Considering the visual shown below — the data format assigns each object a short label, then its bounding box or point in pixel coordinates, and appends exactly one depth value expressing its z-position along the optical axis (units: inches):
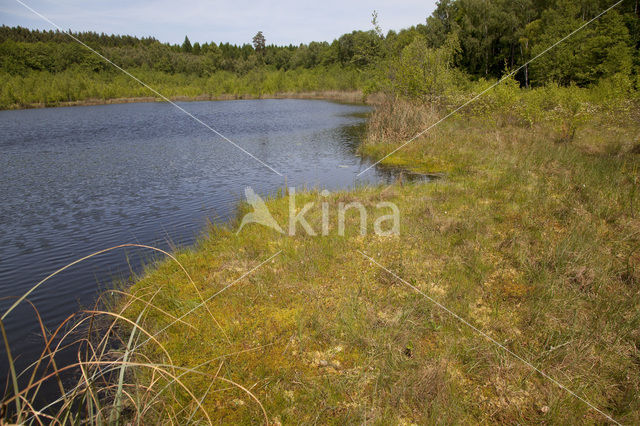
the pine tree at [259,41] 5064.0
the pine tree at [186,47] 4680.1
